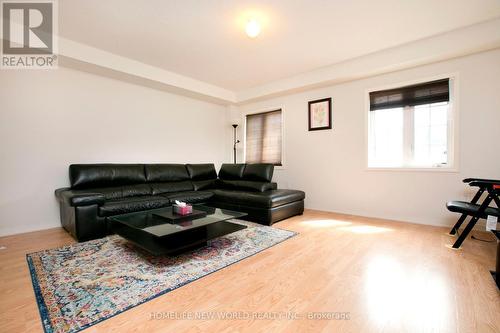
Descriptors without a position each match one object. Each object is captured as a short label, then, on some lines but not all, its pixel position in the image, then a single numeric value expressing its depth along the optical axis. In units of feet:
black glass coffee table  6.87
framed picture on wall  14.26
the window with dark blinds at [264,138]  17.15
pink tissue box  8.60
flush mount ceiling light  8.81
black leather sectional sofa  9.07
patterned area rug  4.75
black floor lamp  19.10
